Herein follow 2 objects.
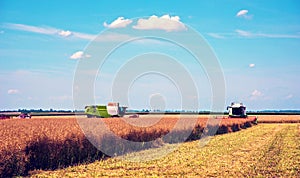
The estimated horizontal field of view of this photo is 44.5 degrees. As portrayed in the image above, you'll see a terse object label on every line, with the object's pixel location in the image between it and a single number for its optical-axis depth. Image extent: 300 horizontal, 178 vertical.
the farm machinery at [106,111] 64.44
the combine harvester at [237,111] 67.00
